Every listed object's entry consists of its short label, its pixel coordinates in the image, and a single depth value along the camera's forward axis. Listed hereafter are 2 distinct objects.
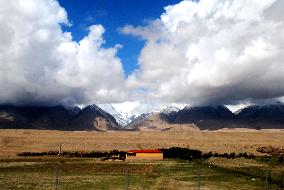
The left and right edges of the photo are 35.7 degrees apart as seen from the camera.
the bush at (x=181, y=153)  116.94
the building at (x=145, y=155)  107.38
